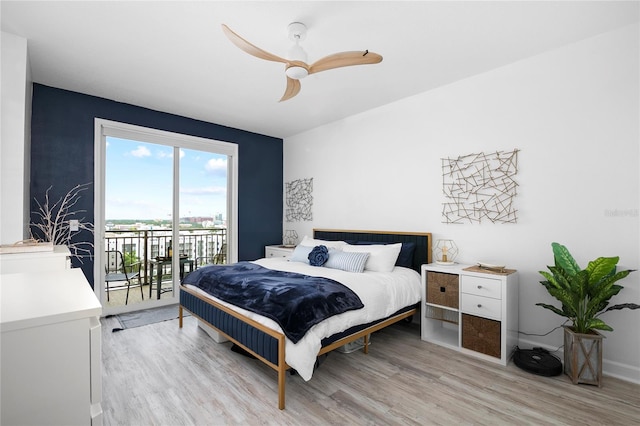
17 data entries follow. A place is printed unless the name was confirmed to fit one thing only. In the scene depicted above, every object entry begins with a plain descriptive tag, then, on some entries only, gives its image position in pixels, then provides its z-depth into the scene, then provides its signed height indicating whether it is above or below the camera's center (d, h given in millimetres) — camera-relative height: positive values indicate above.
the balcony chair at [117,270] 4084 -768
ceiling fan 2279 +1165
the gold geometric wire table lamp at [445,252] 3420 -400
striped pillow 3441 -509
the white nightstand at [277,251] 5051 -594
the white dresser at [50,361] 828 -415
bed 2158 -825
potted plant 2301 -648
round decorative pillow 3695 -481
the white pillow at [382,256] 3479 -457
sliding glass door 4094 +42
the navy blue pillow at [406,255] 3689 -464
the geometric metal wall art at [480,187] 3105 +307
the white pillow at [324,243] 4160 -379
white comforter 2135 -783
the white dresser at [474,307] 2738 -849
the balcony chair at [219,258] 5129 -711
